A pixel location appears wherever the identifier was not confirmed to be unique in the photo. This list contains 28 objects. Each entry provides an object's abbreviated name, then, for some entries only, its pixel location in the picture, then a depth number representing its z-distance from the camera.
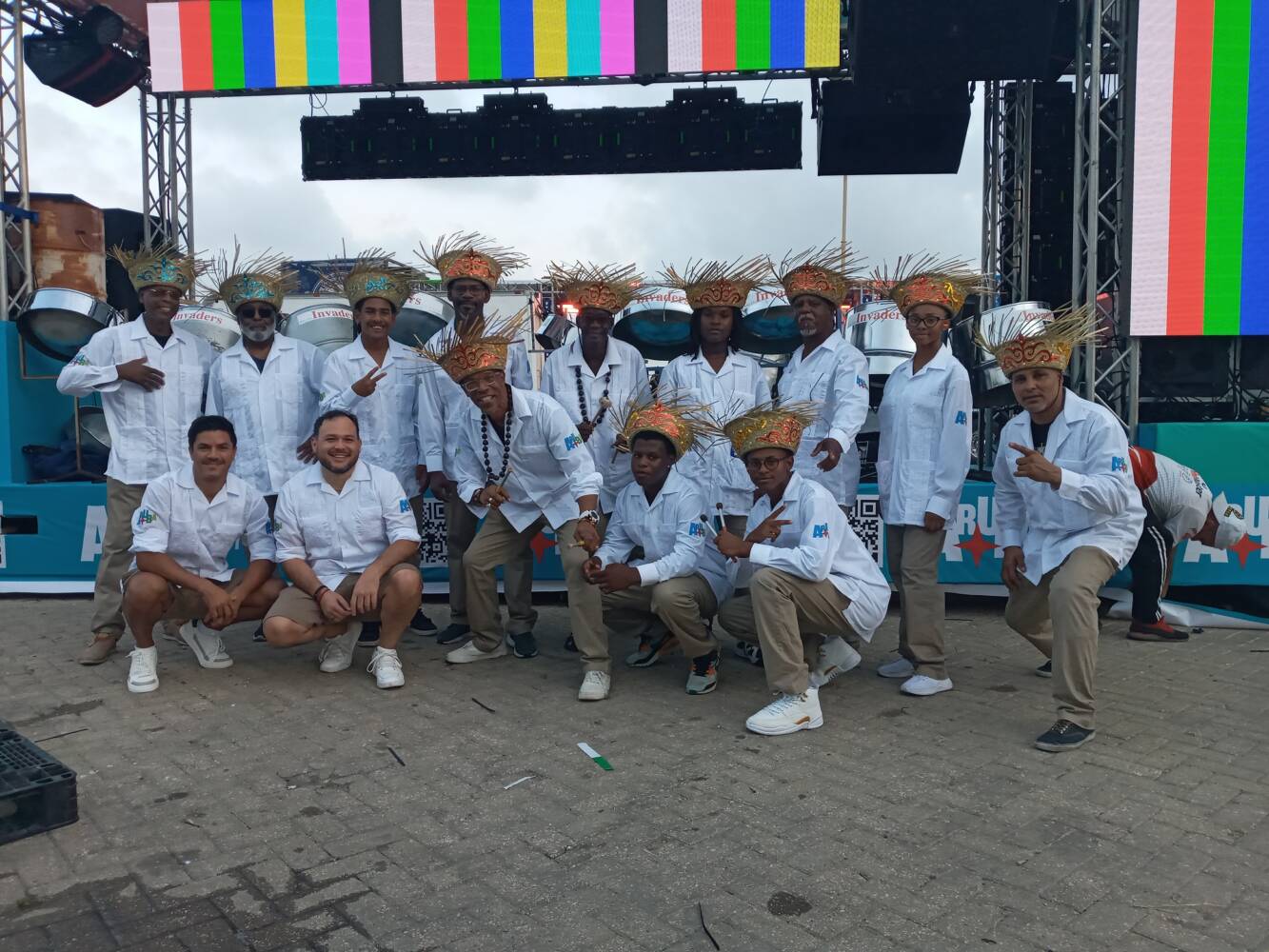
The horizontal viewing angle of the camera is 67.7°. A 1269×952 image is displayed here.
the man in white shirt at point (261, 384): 5.06
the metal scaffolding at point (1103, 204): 6.42
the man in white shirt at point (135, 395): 4.84
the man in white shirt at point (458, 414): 4.95
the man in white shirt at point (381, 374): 5.07
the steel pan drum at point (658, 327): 6.47
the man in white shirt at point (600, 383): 5.04
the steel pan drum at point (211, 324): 6.78
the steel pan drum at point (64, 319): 6.41
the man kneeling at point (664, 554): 4.20
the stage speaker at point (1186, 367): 6.76
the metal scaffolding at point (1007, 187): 9.00
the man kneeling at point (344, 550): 4.38
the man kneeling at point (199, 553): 4.36
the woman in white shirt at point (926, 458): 4.35
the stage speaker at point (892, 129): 9.62
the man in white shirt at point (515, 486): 4.32
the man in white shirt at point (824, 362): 4.66
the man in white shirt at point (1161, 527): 5.35
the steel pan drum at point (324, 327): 6.77
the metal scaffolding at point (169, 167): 9.75
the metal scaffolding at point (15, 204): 7.52
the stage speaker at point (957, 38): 7.63
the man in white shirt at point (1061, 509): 3.60
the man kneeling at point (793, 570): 3.81
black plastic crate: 2.77
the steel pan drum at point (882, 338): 6.85
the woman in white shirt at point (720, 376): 4.85
